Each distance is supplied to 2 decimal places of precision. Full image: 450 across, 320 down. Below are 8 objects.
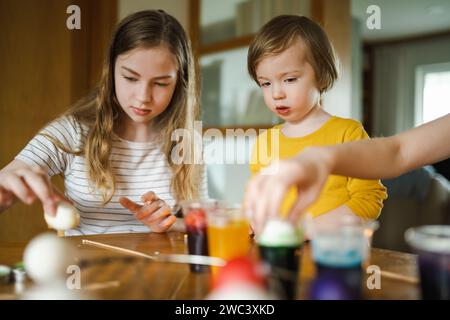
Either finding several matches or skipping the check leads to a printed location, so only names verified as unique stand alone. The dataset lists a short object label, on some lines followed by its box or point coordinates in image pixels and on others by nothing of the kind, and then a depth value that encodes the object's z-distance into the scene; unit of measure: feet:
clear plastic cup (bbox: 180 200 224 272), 2.97
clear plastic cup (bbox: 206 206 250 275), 2.71
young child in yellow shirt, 4.44
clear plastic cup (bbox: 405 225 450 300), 2.12
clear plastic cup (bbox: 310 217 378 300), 2.09
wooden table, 2.45
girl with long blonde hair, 4.86
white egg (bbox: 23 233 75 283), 2.70
